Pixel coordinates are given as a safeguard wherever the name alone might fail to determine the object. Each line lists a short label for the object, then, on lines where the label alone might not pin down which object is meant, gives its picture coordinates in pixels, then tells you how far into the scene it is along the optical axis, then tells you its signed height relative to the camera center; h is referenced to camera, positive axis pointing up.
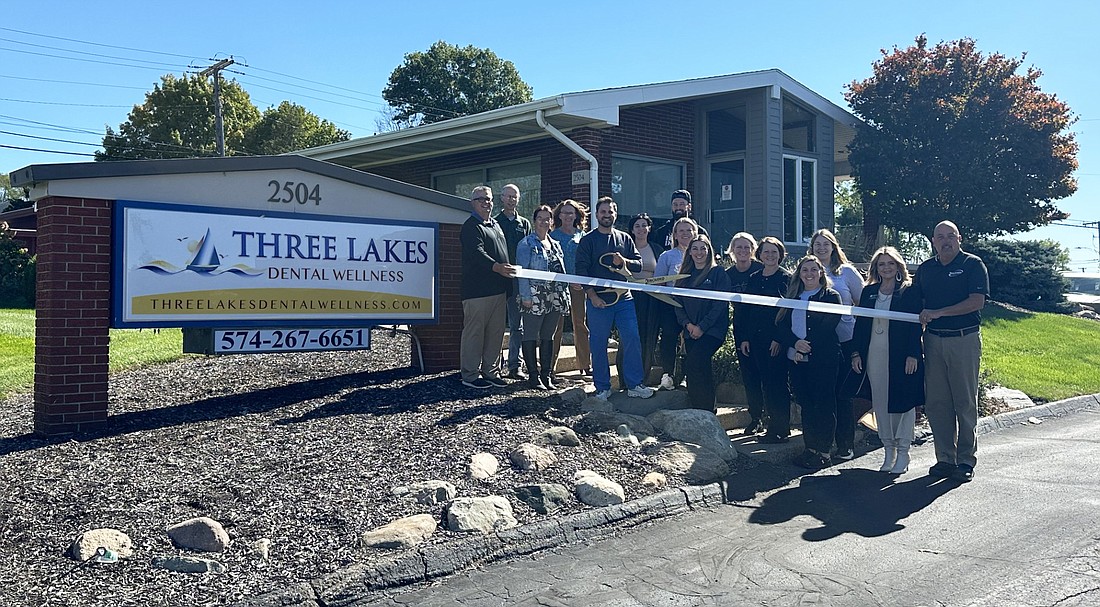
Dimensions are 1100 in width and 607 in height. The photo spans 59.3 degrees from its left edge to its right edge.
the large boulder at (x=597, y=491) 6.21 -1.19
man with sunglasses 8.62 +0.18
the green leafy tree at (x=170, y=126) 39.16 +7.51
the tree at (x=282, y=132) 42.25 +7.75
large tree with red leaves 20.16 +3.34
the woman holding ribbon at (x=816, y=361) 7.56 -0.41
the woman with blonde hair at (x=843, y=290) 7.81 +0.16
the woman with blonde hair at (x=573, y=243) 9.23 +0.62
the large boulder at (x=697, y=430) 7.52 -0.96
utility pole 36.75 +8.13
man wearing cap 9.90 +0.92
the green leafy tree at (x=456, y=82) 49.75 +11.70
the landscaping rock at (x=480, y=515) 5.53 -1.21
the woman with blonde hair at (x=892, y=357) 7.46 -0.38
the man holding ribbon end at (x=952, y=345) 7.25 -0.27
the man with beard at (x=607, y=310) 8.41 -0.01
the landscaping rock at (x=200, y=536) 5.02 -1.20
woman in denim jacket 8.59 +0.09
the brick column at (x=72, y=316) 7.14 -0.07
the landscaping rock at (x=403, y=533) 5.24 -1.25
